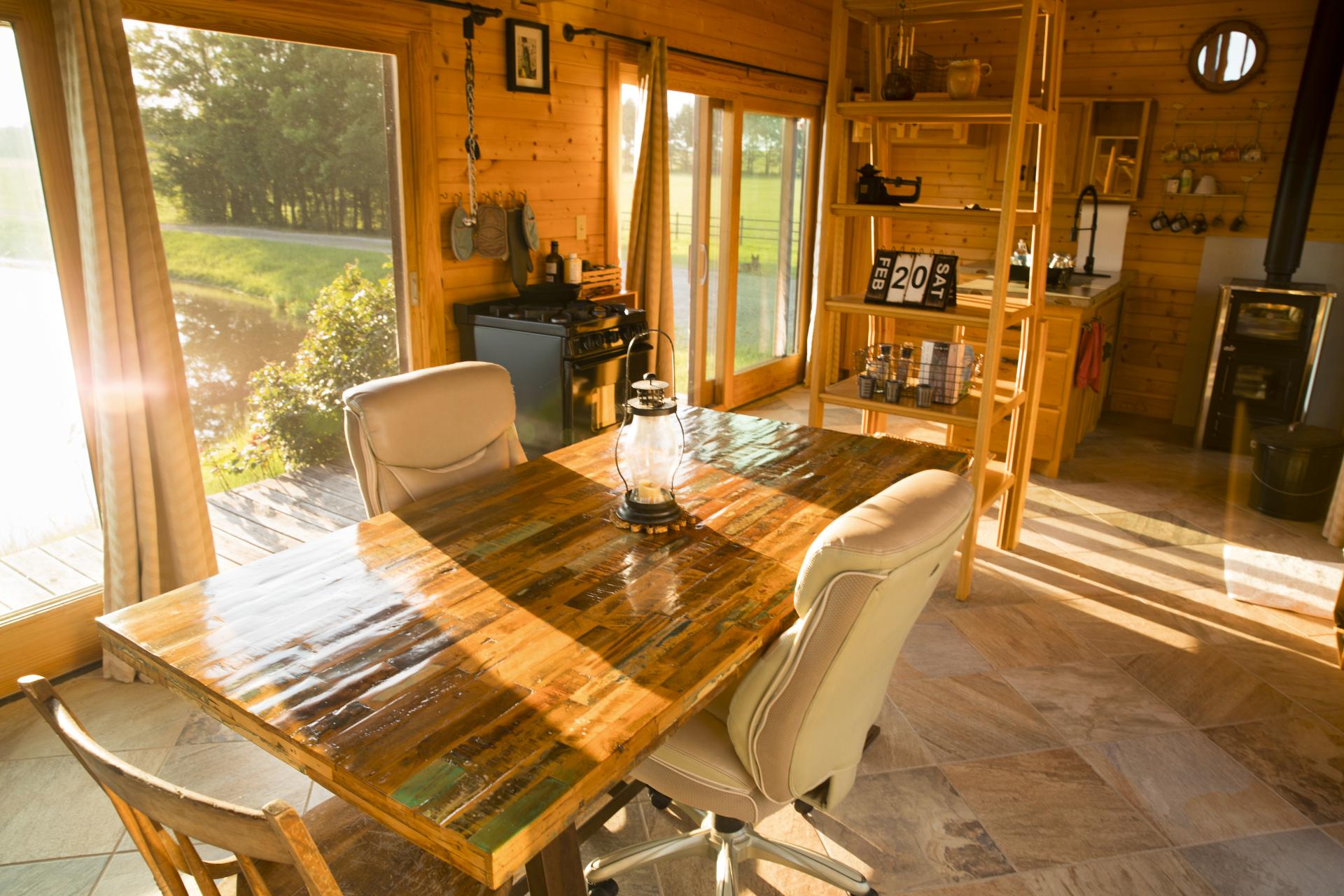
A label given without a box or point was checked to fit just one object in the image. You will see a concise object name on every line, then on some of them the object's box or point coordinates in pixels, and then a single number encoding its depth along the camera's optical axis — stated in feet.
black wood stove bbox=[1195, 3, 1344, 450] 16.37
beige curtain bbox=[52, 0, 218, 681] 8.04
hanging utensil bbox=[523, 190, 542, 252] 13.28
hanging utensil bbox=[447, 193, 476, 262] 12.29
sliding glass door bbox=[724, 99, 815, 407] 19.54
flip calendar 11.16
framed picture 12.73
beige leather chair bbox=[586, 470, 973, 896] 4.70
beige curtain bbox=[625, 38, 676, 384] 14.99
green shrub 11.05
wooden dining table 4.00
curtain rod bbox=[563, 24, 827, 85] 13.69
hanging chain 12.14
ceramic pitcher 10.59
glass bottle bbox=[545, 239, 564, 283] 13.75
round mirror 17.84
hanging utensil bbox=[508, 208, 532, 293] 13.23
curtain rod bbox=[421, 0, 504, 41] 11.89
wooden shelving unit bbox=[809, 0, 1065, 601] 10.20
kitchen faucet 17.28
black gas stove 12.24
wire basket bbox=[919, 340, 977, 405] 11.32
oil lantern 6.60
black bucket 14.02
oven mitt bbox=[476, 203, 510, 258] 12.67
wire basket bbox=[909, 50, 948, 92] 11.27
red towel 15.94
